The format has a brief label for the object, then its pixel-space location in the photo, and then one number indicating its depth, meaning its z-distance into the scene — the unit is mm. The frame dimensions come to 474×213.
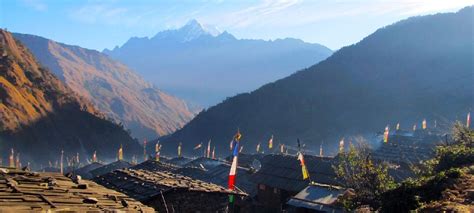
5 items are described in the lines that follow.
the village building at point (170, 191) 17089
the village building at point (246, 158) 51069
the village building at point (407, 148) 40344
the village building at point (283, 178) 30761
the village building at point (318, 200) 20812
